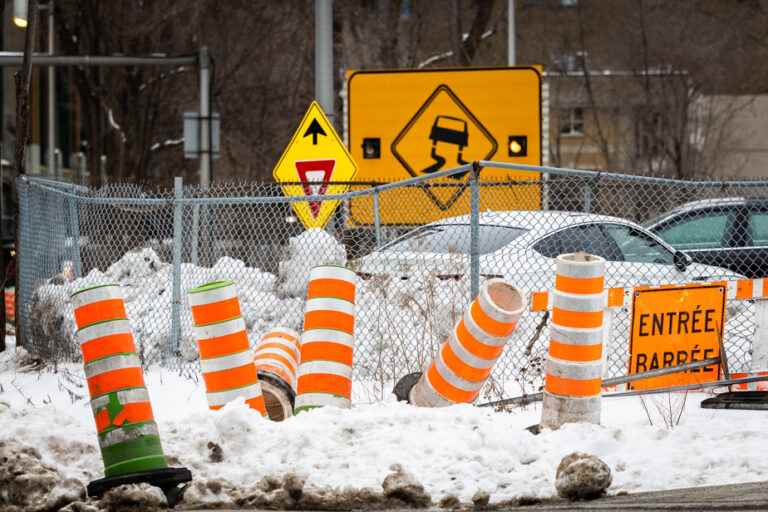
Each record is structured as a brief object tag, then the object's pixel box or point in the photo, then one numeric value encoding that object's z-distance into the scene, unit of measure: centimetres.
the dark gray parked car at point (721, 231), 2847
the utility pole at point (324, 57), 3169
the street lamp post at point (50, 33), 2856
